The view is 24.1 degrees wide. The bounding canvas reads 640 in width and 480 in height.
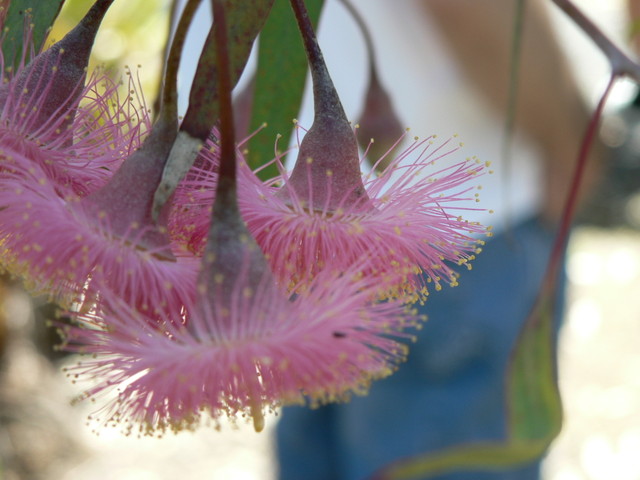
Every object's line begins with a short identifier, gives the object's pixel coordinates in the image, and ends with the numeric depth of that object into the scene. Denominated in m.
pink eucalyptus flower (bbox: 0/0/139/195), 0.21
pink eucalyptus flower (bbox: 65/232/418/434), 0.19
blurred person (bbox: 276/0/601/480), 0.51
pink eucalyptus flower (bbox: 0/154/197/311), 0.20
